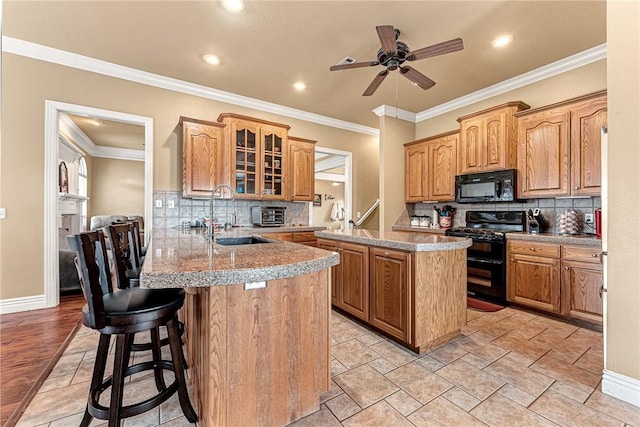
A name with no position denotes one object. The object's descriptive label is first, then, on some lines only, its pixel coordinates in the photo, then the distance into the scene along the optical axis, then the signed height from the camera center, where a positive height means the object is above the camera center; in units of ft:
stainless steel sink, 8.17 -0.82
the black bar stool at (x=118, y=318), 3.94 -1.57
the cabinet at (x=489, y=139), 11.56 +3.26
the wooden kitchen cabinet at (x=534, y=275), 9.37 -2.18
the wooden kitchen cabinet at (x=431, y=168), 13.87 +2.39
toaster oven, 13.92 -0.15
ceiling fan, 7.46 +4.66
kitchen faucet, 6.60 -0.39
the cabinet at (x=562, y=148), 9.35 +2.41
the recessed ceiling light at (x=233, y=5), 7.73 +5.88
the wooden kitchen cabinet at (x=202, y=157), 11.77 +2.43
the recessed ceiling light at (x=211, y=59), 10.34 +5.84
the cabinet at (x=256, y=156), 12.57 +2.73
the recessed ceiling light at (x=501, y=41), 9.25 +5.86
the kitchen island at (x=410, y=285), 7.03 -1.98
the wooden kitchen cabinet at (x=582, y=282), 8.47 -2.17
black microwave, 11.50 +1.18
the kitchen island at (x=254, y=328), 3.92 -1.81
